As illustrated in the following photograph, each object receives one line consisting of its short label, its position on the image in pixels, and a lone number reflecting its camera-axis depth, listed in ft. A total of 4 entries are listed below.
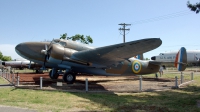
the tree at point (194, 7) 30.79
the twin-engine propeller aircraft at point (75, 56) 44.19
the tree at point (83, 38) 175.26
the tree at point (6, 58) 414.70
